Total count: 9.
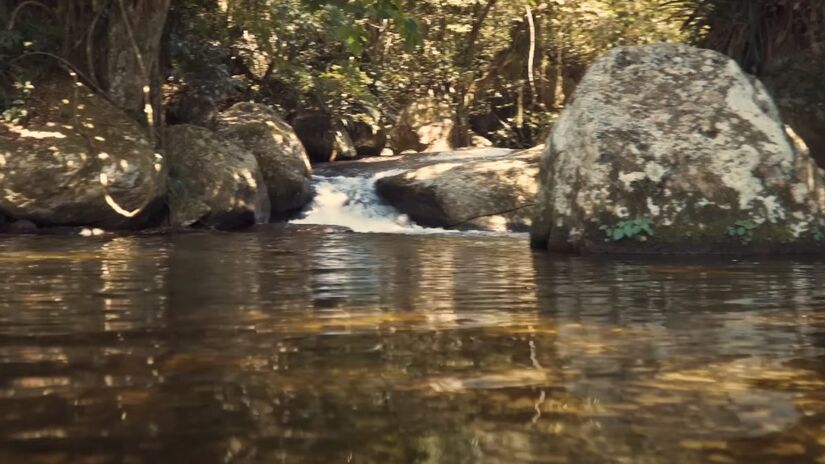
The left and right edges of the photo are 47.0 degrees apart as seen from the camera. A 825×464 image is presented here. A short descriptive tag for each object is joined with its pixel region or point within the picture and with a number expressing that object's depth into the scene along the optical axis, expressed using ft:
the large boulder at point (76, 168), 36.19
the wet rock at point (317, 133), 66.08
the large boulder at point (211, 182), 39.83
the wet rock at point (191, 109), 52.01
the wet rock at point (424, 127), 76.07
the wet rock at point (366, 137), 73.56
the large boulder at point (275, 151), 46.68
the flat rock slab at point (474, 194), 41.16
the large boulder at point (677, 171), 24.80
